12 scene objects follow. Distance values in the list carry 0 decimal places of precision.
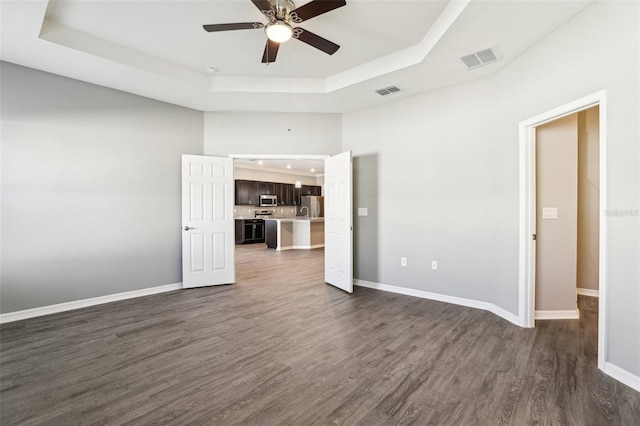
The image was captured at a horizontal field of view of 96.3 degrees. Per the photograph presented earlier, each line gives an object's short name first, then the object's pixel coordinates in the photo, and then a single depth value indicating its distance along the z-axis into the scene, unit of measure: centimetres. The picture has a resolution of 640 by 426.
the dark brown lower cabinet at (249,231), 976
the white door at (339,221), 423
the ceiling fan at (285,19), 216
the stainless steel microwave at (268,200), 1041
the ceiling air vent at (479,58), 294
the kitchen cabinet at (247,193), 980
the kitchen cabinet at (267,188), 1044
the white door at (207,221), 445
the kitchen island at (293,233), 870
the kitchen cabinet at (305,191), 1166
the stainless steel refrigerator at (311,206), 1116
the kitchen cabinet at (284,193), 1096
